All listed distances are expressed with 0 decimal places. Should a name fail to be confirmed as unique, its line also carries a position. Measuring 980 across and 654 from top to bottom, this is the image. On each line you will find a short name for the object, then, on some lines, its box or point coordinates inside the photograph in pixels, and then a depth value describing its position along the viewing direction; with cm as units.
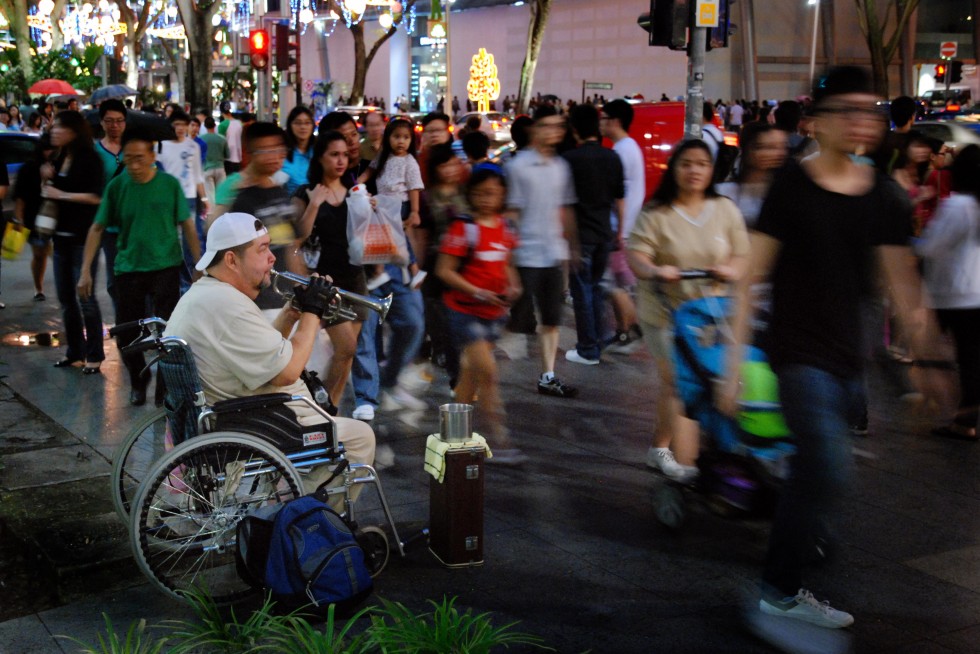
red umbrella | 3272
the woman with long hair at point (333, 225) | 676
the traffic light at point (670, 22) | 1080
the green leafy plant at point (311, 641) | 333
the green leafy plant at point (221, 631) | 352
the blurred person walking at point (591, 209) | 863
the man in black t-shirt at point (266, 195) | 632
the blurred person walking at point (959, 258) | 662
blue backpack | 404
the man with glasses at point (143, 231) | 738
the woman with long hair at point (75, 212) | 839
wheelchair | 428
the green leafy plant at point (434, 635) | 339
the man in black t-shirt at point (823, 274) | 379
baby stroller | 452
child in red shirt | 615
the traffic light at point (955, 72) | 3362
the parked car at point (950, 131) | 1936
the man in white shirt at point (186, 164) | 1125
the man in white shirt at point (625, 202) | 932
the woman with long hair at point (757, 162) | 700
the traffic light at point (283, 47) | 2121
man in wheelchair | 450
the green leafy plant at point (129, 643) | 338
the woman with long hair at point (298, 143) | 856
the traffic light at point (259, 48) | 2081
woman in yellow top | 551
